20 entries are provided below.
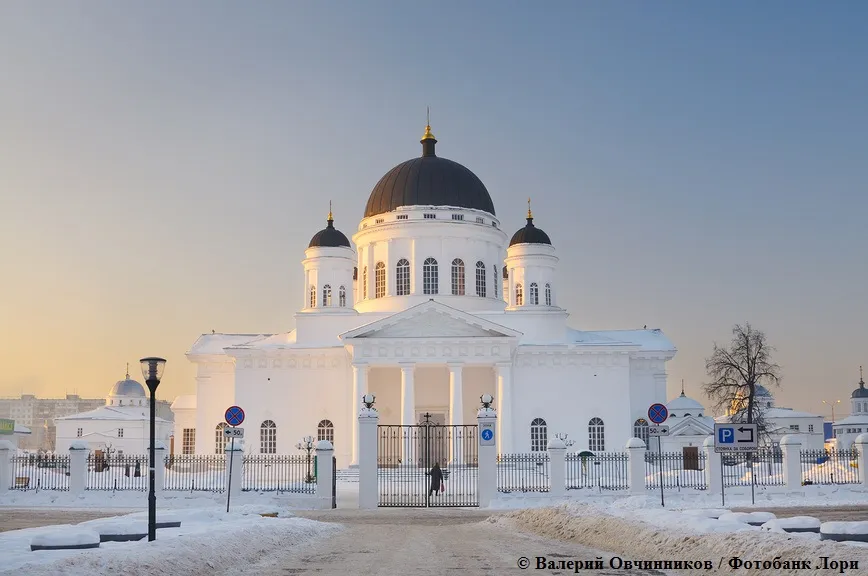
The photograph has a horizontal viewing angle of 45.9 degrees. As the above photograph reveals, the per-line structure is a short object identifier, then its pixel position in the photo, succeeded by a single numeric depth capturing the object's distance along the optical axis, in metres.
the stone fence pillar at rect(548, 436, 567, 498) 31.56
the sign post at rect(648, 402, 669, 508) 27.50
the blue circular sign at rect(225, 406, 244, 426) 26.15
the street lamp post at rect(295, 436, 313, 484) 48.16
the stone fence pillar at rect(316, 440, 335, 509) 30.03
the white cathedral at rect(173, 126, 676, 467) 52.78
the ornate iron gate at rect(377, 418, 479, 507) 30.83
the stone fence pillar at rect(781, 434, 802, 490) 32.22
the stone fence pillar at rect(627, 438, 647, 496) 31.70
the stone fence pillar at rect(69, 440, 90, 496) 31.84
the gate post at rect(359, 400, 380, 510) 29.30
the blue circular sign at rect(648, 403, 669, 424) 27.64
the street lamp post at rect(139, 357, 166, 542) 16.94
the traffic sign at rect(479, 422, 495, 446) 29.62
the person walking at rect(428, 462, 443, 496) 31.86
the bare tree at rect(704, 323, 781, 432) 60.00
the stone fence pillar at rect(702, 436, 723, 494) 30.98
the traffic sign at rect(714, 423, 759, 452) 24.73
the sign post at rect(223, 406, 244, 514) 26.14
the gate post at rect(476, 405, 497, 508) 29.72
